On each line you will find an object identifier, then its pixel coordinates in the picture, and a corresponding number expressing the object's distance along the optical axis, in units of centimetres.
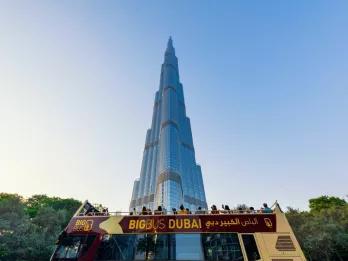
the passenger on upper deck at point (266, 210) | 978
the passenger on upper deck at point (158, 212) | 995
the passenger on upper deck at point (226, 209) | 980
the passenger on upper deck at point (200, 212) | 989
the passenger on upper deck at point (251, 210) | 974
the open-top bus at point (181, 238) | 868
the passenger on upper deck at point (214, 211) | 983
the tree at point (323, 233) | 2502
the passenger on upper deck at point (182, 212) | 1010
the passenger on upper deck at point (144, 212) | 1010
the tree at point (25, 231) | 2445
